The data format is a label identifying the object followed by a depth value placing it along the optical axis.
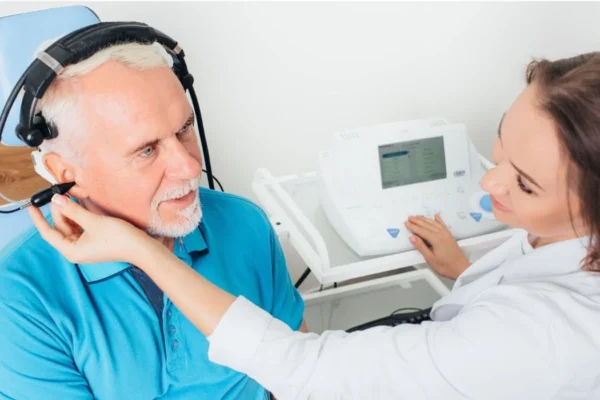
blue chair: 1.06
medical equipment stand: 1.24
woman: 0.78
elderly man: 0.85
